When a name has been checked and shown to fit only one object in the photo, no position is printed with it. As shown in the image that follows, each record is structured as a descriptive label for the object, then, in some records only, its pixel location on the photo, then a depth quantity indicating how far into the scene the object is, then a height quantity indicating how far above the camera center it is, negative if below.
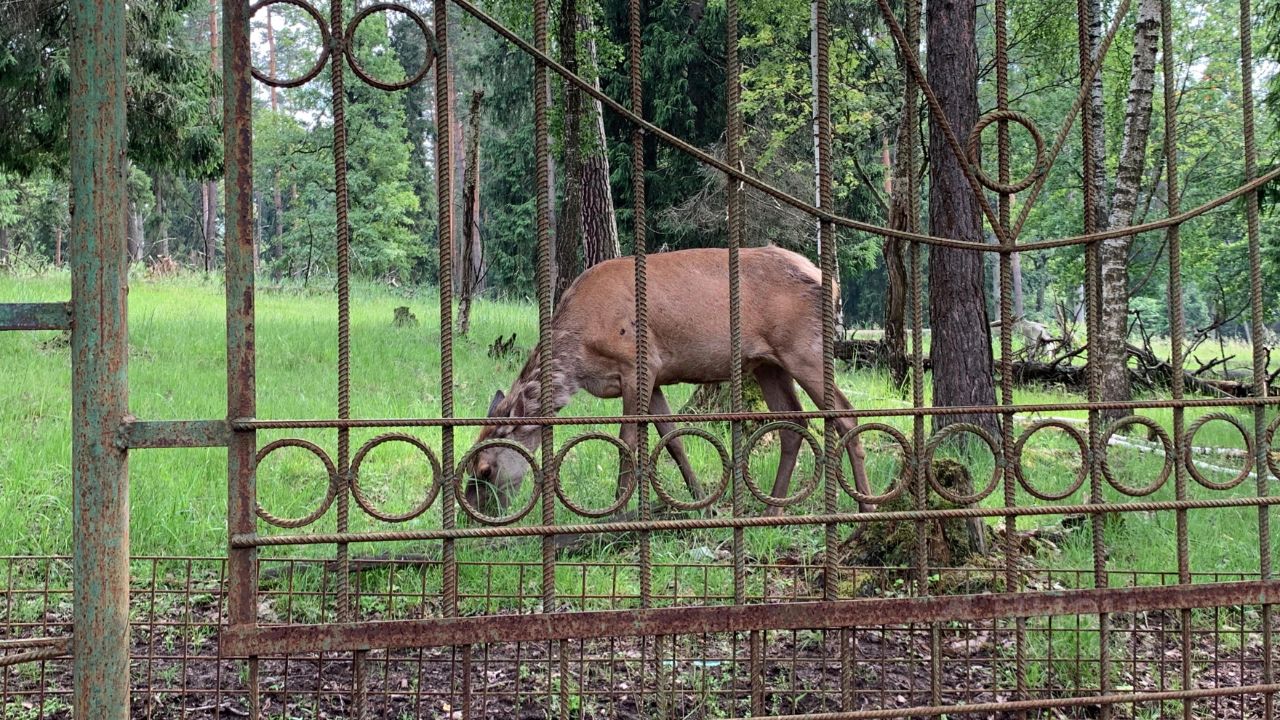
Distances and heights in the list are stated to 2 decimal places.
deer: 6.27 +0.23
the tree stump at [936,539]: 4.68 -0.89
